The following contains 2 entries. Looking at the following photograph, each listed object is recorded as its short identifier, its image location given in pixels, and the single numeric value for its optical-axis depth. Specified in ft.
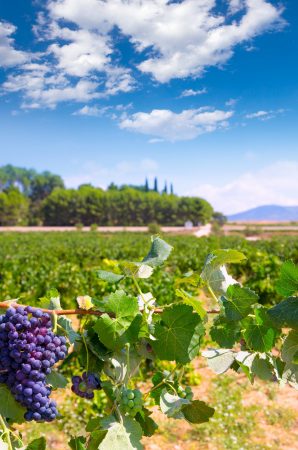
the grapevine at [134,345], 4.66
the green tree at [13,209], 308.40
